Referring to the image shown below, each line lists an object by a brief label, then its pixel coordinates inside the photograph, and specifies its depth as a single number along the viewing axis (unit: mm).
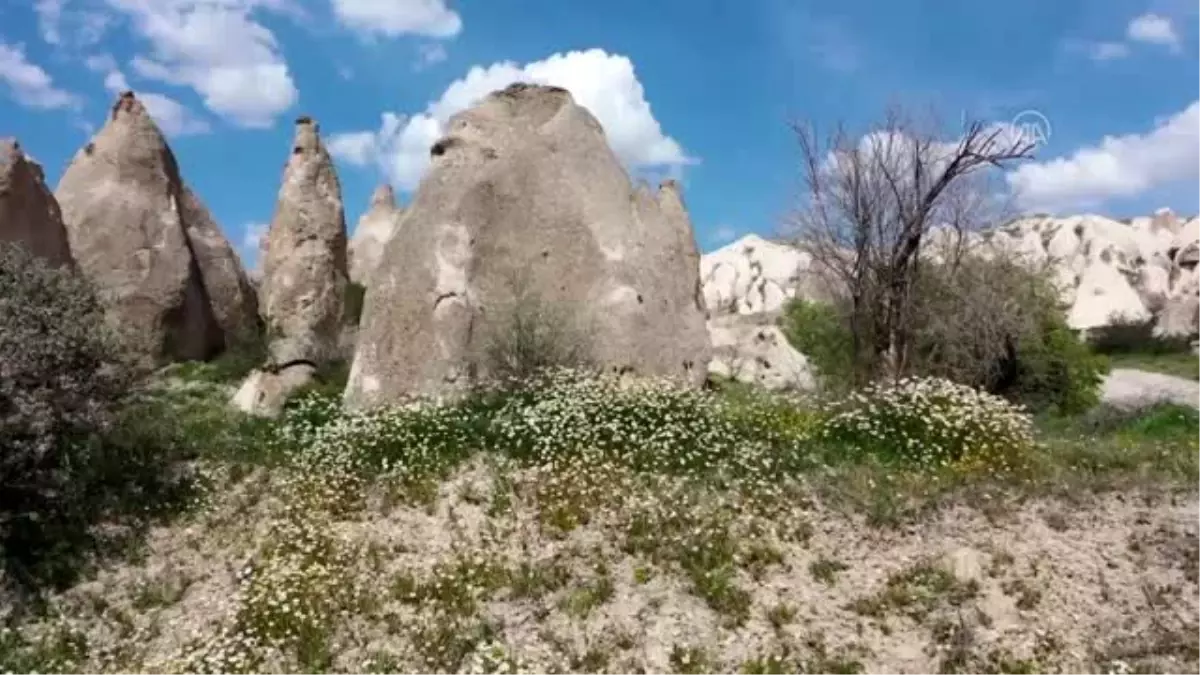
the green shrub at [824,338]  20141
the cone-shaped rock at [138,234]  21062
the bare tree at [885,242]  17047
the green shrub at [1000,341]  19609
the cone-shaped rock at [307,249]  25125
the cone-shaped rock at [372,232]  37500
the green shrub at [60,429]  8805
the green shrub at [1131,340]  42250
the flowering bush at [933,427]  10562
